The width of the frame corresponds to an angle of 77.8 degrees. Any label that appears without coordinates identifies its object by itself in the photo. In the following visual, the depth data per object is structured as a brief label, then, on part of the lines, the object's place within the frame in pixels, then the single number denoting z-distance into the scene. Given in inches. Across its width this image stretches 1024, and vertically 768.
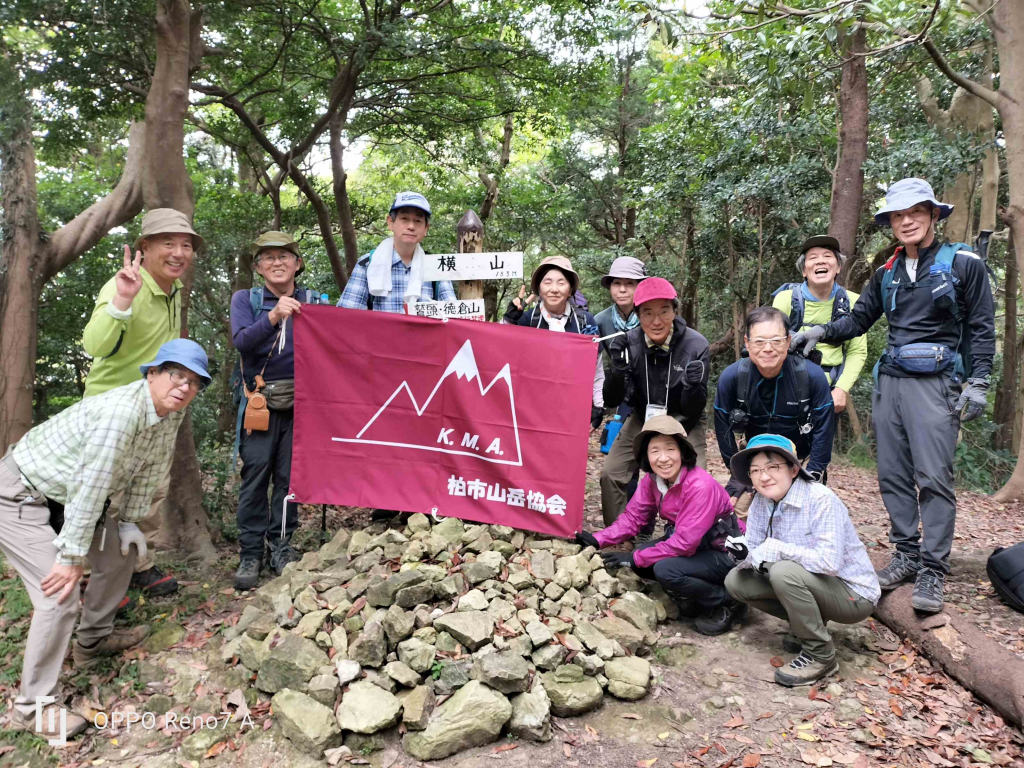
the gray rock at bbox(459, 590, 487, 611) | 141.3
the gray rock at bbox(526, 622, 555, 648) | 134.7
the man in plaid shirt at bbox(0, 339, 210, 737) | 124.5
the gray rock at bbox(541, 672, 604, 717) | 126.0
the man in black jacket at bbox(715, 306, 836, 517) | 151.0
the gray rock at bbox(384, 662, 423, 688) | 126.4
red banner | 171.8
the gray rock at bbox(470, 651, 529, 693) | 124.4
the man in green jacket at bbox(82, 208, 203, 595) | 144.1
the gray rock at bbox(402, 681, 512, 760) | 116.7
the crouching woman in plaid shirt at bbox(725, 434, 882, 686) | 133.4
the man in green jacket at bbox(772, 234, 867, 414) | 174.1
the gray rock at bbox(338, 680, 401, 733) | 119.4
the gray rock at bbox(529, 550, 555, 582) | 155.3
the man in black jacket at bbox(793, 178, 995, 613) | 143.1
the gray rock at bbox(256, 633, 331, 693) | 130.2
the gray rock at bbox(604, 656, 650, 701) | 130.8
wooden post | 204.1
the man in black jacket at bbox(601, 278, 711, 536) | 167.6
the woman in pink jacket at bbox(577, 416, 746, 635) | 151.8
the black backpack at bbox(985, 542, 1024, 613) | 156.5
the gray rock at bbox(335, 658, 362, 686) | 127.9
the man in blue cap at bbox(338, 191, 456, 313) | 178.1
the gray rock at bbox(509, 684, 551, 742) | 119.8
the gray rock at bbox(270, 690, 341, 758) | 118.0
